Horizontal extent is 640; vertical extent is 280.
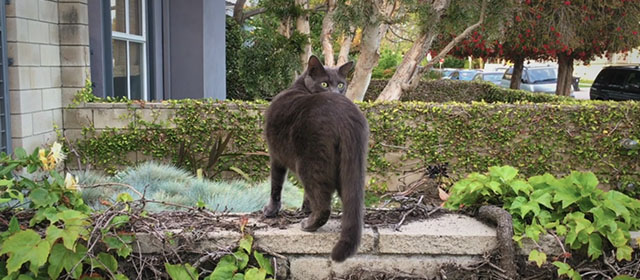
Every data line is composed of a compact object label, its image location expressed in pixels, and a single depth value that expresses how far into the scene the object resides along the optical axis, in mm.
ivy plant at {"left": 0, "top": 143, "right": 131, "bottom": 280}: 2393
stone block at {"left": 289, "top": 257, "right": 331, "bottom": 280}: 2807
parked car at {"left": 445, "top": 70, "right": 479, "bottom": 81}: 30661
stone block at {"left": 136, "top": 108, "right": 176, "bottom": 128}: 6767
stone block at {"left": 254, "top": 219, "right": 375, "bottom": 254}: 2770
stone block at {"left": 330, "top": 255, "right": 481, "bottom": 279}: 2807
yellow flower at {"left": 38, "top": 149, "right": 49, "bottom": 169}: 2805
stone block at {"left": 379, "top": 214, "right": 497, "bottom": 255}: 2781
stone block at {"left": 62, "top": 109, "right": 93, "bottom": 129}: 6688
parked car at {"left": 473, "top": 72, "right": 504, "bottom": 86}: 29094
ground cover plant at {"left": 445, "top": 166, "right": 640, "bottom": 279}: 2709
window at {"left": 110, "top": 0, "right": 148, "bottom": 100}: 7605
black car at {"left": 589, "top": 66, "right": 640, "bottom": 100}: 17750
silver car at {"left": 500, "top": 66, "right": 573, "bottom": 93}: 22406
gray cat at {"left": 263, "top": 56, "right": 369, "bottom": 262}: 2484
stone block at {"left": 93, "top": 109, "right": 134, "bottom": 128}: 6719
